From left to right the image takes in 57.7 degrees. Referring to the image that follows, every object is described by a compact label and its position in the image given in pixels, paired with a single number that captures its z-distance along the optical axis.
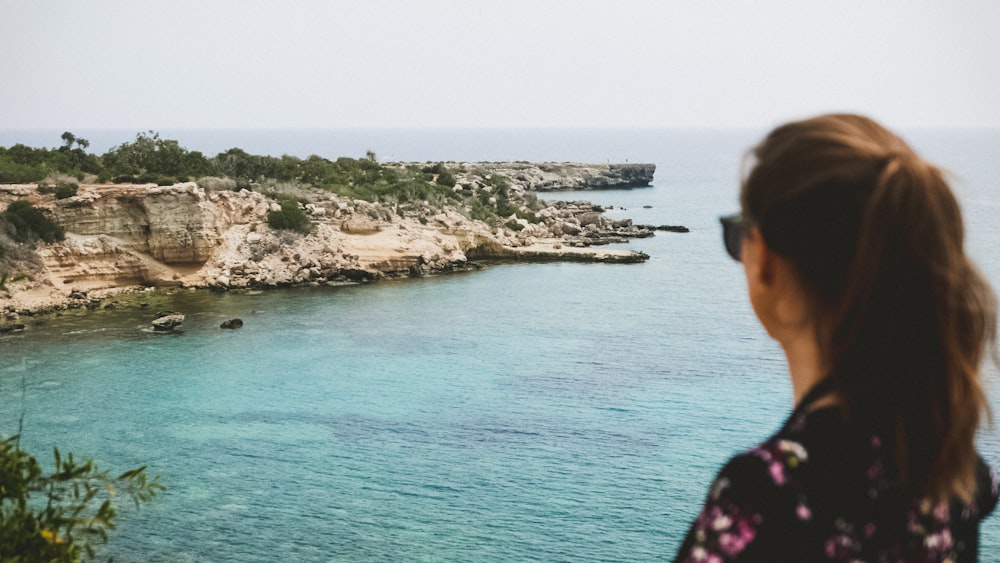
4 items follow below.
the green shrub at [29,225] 44.97
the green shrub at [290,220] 53.97
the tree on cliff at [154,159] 57.81
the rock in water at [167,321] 42.12
